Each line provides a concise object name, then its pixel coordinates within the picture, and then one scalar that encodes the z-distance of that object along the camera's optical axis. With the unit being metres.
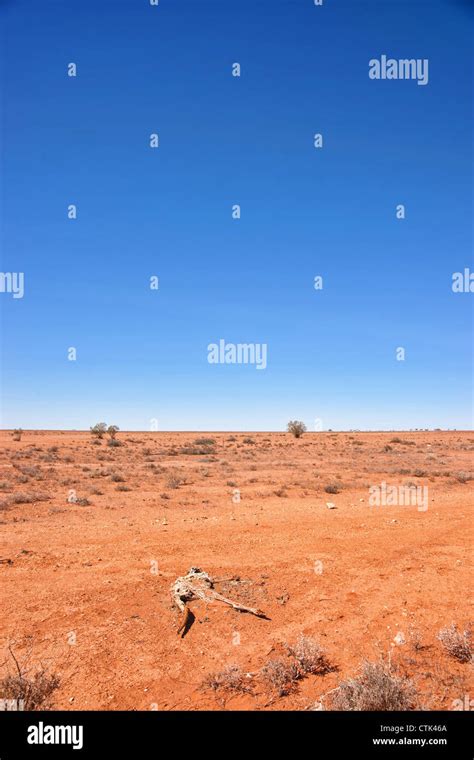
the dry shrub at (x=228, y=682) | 5.11
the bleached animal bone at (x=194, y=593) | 6.98
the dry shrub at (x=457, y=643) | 5.52
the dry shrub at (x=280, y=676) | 5.04
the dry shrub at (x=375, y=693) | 4.37
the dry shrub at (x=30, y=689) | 4.76
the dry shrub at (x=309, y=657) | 5.40
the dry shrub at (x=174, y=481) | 18.98
